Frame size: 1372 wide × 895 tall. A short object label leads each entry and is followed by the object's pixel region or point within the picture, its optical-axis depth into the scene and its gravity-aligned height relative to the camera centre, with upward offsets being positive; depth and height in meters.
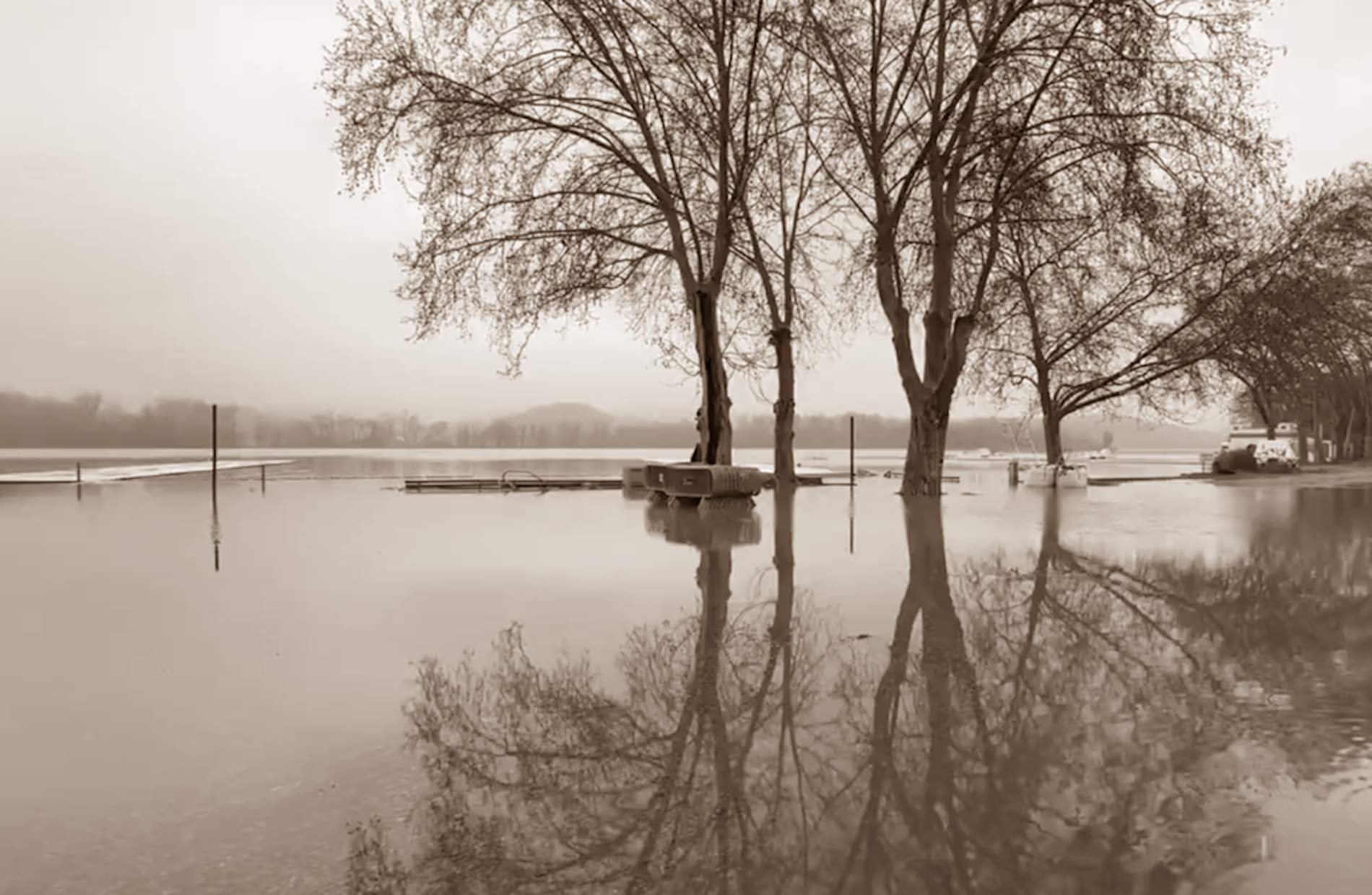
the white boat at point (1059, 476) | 29.48 -0.93
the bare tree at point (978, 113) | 18.80 +7.00
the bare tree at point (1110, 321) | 29.00 +4.31
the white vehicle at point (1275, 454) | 40.16 -0.36
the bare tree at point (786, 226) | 23.88 +6.38
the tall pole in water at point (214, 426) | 28.61 +0.60
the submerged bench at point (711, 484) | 19.83 -0.78
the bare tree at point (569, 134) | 20.92 +7.10
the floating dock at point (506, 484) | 28.69 -1.16
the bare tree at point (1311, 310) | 29.53 +4.41
